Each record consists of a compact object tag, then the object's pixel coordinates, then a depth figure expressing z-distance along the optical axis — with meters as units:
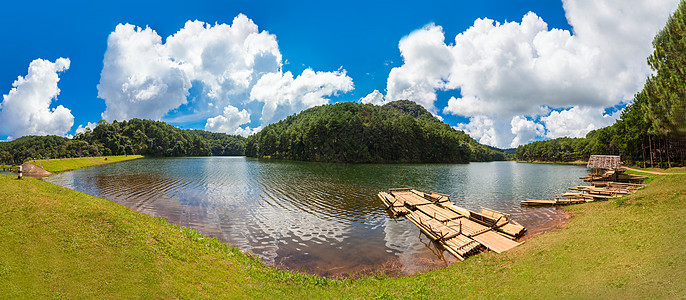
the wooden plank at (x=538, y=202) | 31.14
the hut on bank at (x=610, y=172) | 49.95
